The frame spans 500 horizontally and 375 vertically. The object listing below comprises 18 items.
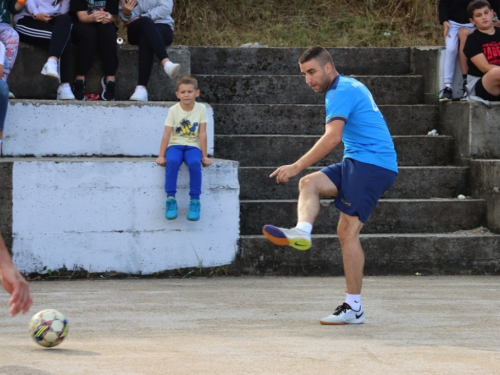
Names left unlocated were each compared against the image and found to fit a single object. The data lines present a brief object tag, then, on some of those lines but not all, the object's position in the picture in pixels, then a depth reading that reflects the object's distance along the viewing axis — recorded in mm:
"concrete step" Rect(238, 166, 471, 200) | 19750
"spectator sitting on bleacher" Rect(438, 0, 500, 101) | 21703
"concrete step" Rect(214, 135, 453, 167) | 20734
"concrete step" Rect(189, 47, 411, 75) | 23328
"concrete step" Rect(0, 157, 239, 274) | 17172
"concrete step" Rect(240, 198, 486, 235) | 18875
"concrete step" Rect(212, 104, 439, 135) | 21594
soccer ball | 10594
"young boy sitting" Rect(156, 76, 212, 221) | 17062
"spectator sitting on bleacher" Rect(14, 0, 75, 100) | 19594
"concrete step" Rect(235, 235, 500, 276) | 17766
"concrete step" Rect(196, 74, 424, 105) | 22375
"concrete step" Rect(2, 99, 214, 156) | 18547
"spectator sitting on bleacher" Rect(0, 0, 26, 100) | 19031
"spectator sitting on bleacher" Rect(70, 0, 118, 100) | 20031
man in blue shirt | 12664
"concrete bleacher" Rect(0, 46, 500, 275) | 17297
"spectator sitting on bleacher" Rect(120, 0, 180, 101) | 19937
